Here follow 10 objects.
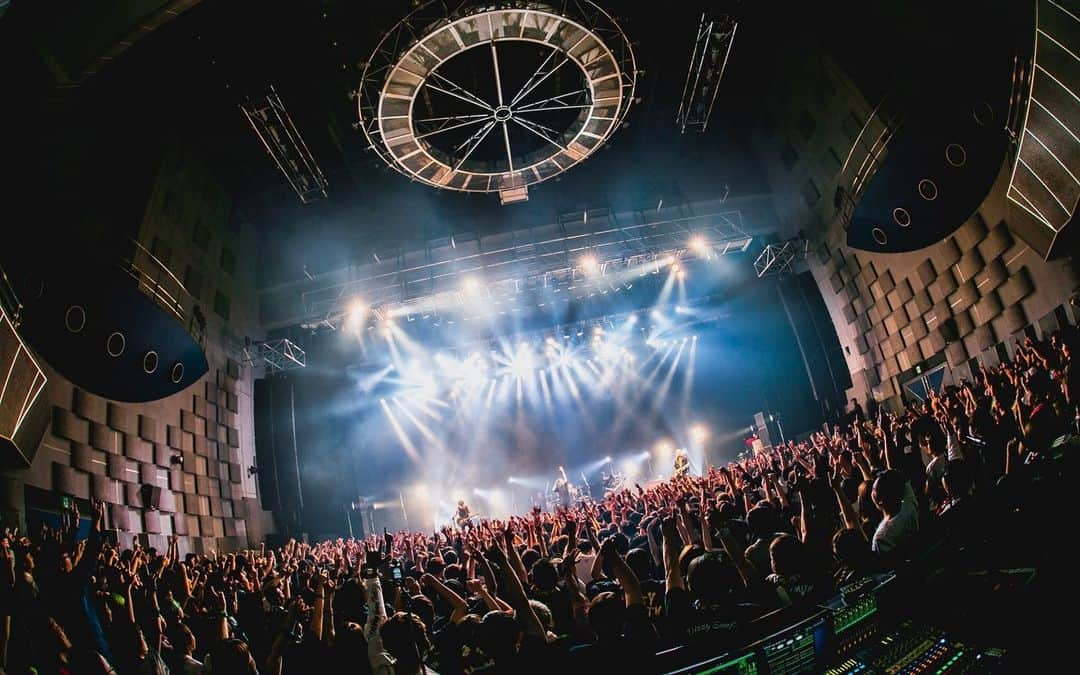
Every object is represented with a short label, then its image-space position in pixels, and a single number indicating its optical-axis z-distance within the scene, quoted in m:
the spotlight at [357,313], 14.80
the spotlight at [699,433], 20.93
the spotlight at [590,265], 15.15
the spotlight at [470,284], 15.15
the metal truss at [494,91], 9.18
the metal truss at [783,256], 15.74
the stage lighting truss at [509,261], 15.07
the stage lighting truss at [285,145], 10.56
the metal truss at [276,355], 15.30
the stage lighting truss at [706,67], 10.45
